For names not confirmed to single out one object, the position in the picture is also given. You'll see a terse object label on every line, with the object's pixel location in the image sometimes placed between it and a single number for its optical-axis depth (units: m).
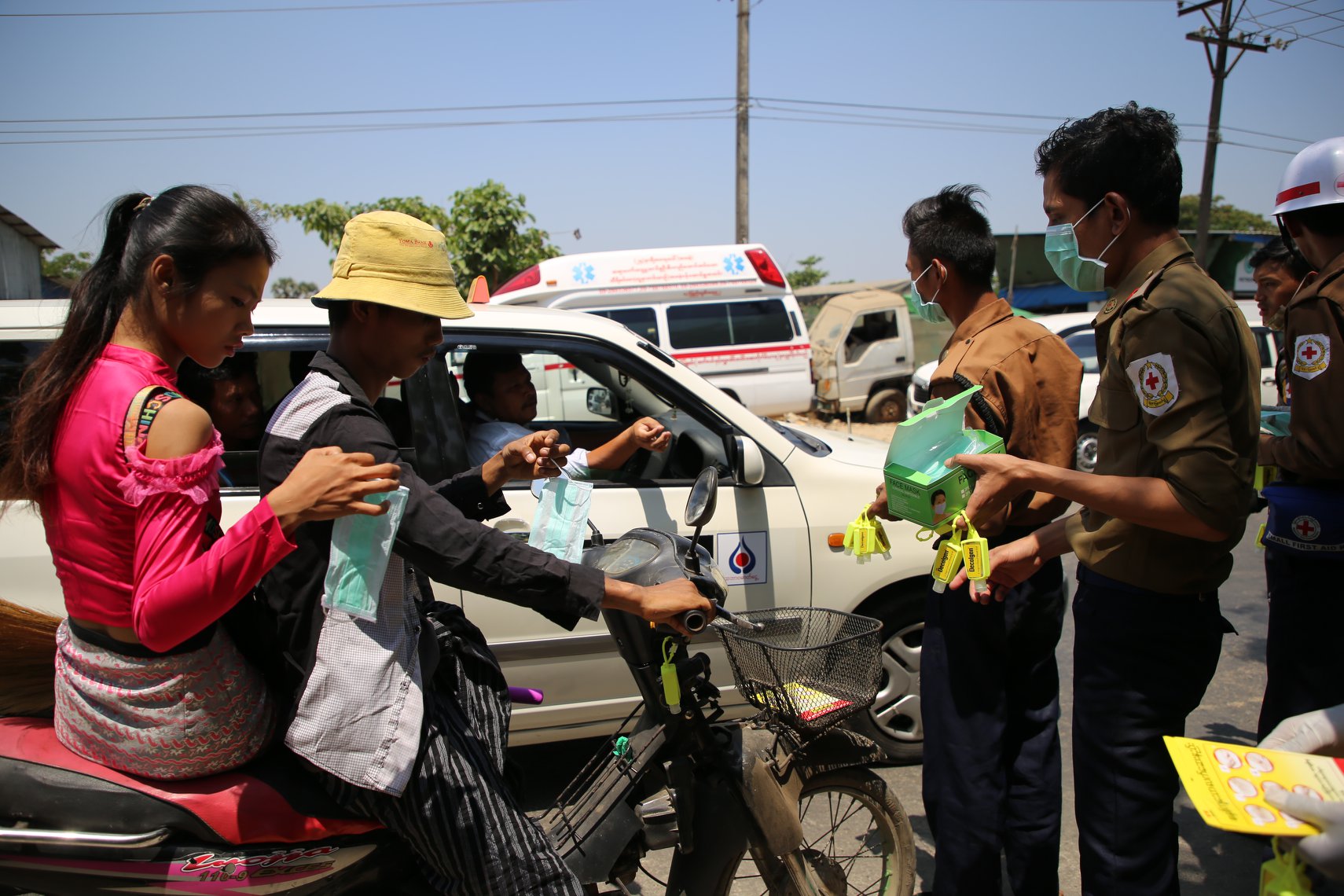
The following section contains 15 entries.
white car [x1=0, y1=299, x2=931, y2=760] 3.09
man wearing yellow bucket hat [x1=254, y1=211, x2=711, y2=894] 1.63
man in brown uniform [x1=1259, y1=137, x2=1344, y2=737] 2.17
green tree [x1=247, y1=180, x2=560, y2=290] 15.19
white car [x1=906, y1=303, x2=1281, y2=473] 9.89
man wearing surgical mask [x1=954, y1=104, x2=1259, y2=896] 1.77
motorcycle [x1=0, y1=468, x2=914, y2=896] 1.69
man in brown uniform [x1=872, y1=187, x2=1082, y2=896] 2.25
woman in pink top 1.43
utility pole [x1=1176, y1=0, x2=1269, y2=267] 18.20
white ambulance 12.50
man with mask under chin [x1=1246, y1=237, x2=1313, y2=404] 3.77
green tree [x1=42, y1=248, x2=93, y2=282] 29.12
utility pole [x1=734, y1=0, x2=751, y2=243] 16.98
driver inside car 3.48
